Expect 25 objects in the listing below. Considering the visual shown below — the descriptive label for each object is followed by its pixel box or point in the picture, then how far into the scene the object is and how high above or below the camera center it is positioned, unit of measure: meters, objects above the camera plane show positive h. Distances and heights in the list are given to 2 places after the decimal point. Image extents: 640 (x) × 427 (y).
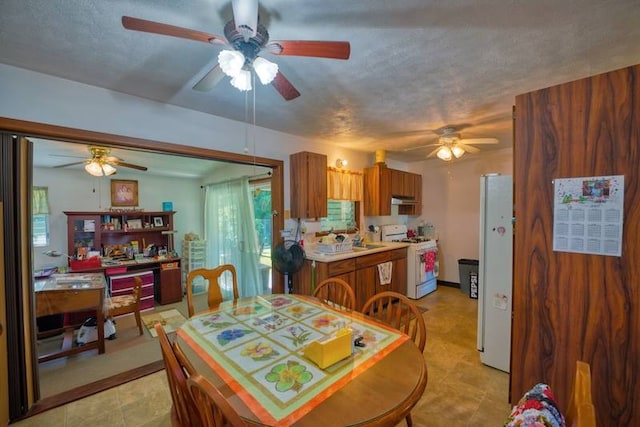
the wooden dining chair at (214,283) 2.28 -0.66
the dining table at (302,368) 0.93 -0.71
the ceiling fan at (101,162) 3.21 +0.61
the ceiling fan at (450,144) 3.15 +0.80
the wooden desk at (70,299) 2.50 -0.89
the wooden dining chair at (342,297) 1.99 -0.72
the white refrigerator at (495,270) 2.33 -0.57
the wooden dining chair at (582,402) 0.59 -0.49
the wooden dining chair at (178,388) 1.03 -0.75
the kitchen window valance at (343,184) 3.82 +0.37
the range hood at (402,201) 4.71 +0.14
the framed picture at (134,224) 4.48 -0.25
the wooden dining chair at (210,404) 0.73 -0.59
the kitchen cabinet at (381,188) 4.21 +0.35
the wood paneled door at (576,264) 1.26 -0.30
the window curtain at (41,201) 3.83 +0.13
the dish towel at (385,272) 3.68 -0.90
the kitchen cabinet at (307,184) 3.21 +0.31
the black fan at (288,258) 3.05 -0.57
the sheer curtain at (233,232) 4.09 -0.40
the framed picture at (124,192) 4.50 +0.30
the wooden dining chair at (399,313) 1.50 -0.69
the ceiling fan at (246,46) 1.10 +0.76
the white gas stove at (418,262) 4.19 -0.87
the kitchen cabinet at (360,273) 3.11 -0.82
